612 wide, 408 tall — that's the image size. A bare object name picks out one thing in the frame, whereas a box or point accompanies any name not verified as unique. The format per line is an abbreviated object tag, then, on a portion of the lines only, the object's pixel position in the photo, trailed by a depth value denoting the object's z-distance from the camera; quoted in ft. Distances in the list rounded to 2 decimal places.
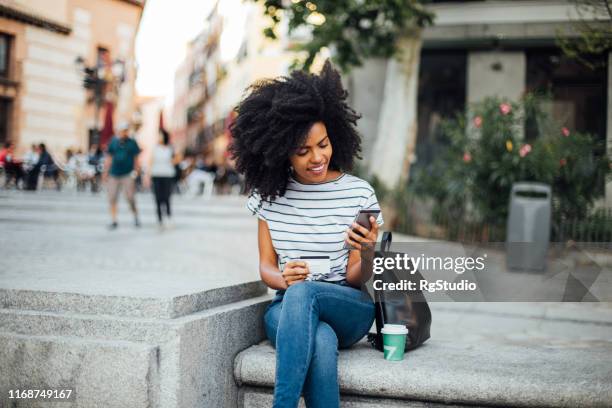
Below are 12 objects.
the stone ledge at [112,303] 8.84
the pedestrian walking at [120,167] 33.32
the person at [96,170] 56.32
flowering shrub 29.43
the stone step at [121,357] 8.37
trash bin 26.20
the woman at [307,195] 9.53
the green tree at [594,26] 16.11
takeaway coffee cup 9.20
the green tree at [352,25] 29.81
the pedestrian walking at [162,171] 34.91
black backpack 9.41
